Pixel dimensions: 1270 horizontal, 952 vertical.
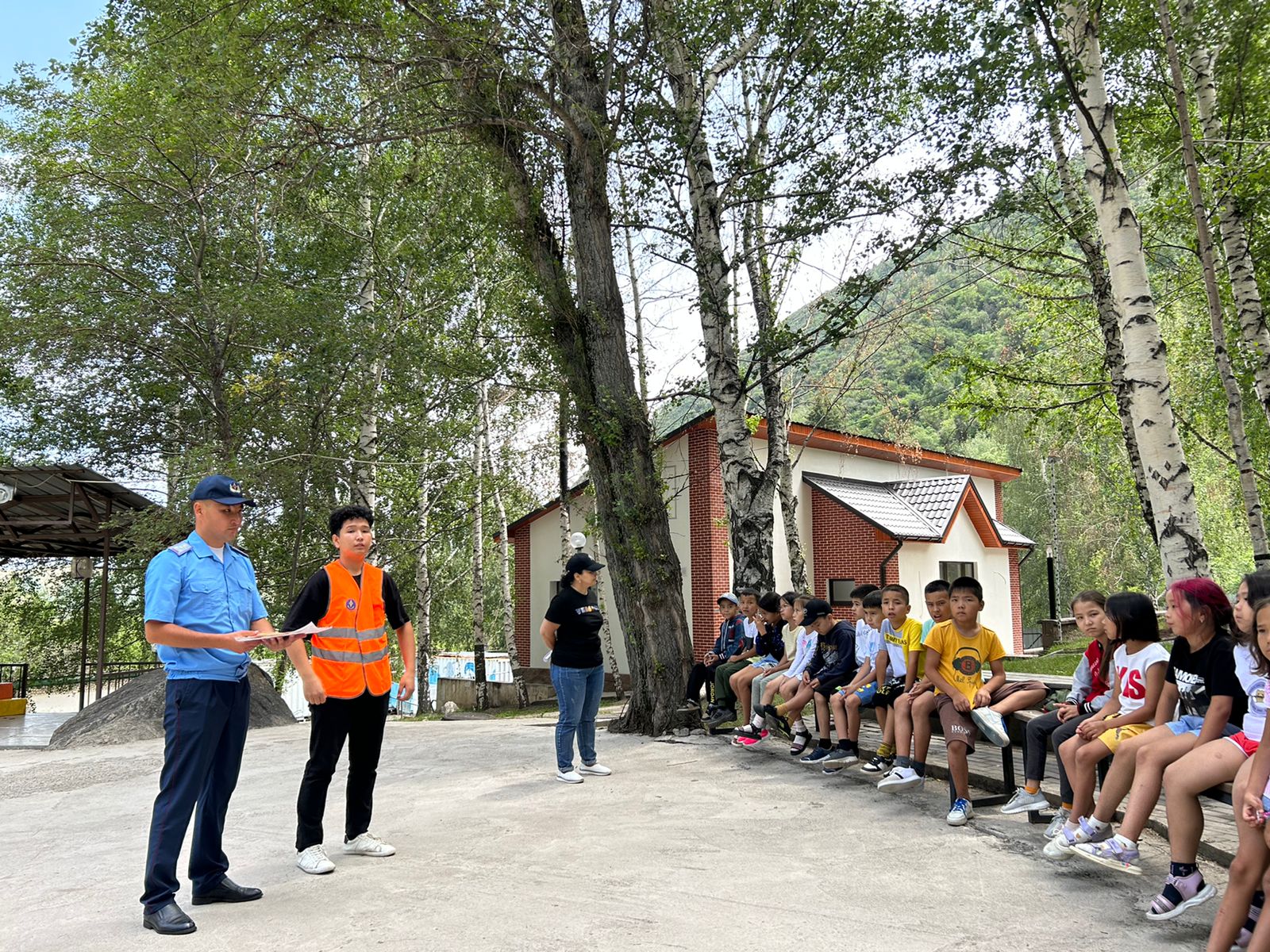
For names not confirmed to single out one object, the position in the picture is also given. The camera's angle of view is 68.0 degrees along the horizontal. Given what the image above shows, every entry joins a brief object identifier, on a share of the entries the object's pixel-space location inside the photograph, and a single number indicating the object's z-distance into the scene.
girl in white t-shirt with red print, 4.58
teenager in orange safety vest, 4.82
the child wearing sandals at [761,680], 8.77
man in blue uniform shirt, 4.02
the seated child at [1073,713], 5.08
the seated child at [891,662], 6.77
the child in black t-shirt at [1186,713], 3.89
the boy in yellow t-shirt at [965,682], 5.66
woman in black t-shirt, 7.48
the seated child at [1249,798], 3.17
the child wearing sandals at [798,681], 8.09
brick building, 20.84
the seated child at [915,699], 6.22
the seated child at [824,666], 7.55
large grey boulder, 12.37
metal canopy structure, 15.53
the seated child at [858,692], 7.14
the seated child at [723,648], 10.09
